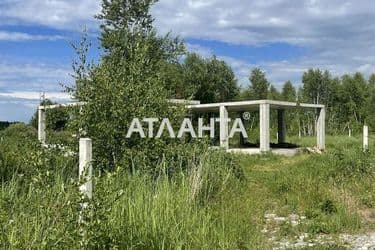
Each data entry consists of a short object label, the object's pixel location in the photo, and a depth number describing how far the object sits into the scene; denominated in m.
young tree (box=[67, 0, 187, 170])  8.02
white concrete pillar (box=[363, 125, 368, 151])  18.72
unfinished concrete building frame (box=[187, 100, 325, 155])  23.14
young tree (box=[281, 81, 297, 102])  50.25
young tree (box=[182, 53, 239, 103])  42.38
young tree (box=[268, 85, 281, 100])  49.33
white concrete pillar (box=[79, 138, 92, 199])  4.05
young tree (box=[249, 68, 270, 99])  48.41
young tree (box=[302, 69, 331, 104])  48.75
